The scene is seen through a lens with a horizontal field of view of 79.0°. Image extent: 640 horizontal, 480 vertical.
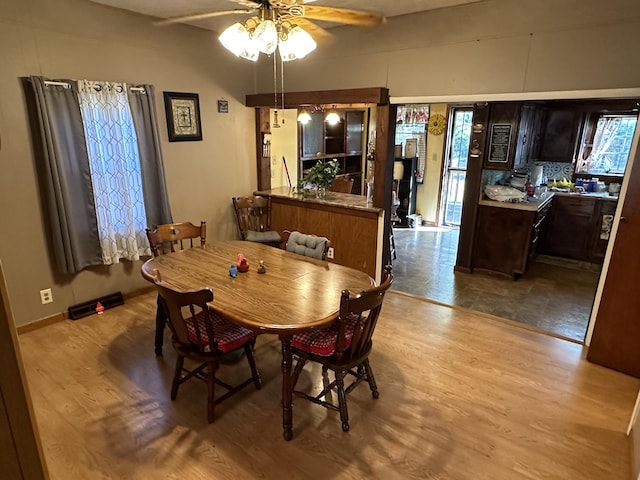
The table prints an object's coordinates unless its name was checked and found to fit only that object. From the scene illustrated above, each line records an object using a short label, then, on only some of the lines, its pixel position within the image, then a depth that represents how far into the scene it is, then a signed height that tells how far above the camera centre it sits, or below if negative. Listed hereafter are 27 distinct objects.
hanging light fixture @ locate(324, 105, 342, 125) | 6.44 +0.35
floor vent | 3.55 -1.56
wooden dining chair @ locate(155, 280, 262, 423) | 2.06 -1.18
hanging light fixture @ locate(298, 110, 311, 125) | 5.28 +0.30
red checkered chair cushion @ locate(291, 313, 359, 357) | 2.24 -1.15
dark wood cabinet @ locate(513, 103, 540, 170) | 4.44 +0.09
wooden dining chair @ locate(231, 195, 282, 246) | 4.34 -0.94
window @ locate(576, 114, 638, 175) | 5.31 +0.00
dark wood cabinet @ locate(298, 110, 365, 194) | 6.06 -0.05
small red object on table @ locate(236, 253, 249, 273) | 2.71 -0.86
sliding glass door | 6.75 -0.41
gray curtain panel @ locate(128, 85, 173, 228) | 3.66 -0.19
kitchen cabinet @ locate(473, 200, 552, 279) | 4.51 -1.12
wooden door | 2.70 -1.12
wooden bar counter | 4.04 -0.90
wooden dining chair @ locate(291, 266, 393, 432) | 2.08 -1.16
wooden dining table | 2.08 -0.91
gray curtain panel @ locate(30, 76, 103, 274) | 3.11 -0.34
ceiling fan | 1.92 +0.58
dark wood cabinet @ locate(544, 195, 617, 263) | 4.96 -1.08
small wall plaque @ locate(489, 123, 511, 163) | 4.40 -0.01
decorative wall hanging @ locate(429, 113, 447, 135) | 6.79 +0.30
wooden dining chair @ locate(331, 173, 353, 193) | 5.52 -0.63
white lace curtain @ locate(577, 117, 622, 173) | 5.34 +0.00
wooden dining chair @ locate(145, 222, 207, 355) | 3.01 -0.83
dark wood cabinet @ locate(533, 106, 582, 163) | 5.30 +0.12
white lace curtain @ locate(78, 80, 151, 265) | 3.39 -0.29
